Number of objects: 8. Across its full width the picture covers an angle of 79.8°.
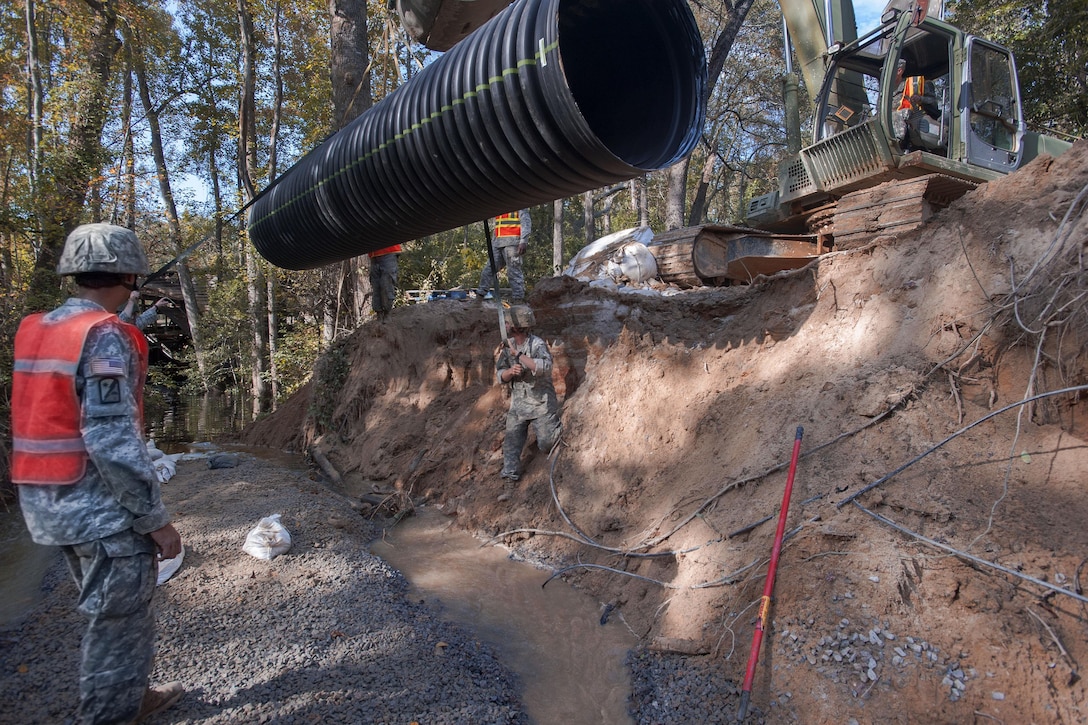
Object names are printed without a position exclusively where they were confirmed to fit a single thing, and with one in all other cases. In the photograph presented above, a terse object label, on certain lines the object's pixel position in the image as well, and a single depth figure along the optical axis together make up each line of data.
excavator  5.97
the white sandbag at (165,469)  6.69
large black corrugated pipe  3.53
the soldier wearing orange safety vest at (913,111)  7.36
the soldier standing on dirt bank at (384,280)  9.71
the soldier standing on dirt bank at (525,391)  6.29
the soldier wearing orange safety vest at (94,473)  2.49
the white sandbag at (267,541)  4.63
